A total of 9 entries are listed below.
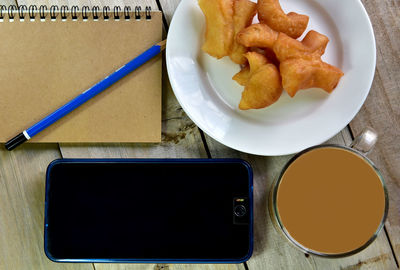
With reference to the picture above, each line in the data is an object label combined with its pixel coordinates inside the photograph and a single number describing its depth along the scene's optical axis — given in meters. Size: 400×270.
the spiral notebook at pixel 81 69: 0.69
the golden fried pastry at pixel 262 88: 0.59
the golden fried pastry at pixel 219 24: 0.60
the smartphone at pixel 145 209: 0.68
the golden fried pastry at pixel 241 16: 0.61
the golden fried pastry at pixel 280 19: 0.59
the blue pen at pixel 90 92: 0.68
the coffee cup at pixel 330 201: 0.58
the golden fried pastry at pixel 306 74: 0.58
